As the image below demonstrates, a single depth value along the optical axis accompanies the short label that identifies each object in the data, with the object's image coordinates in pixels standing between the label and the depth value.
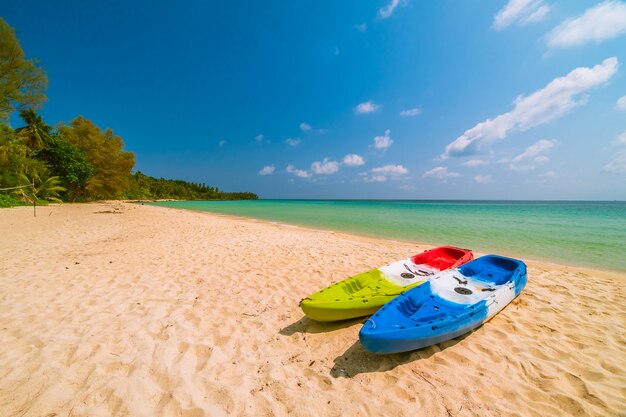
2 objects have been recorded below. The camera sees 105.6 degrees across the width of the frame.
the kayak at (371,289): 3.71
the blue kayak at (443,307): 2.89
